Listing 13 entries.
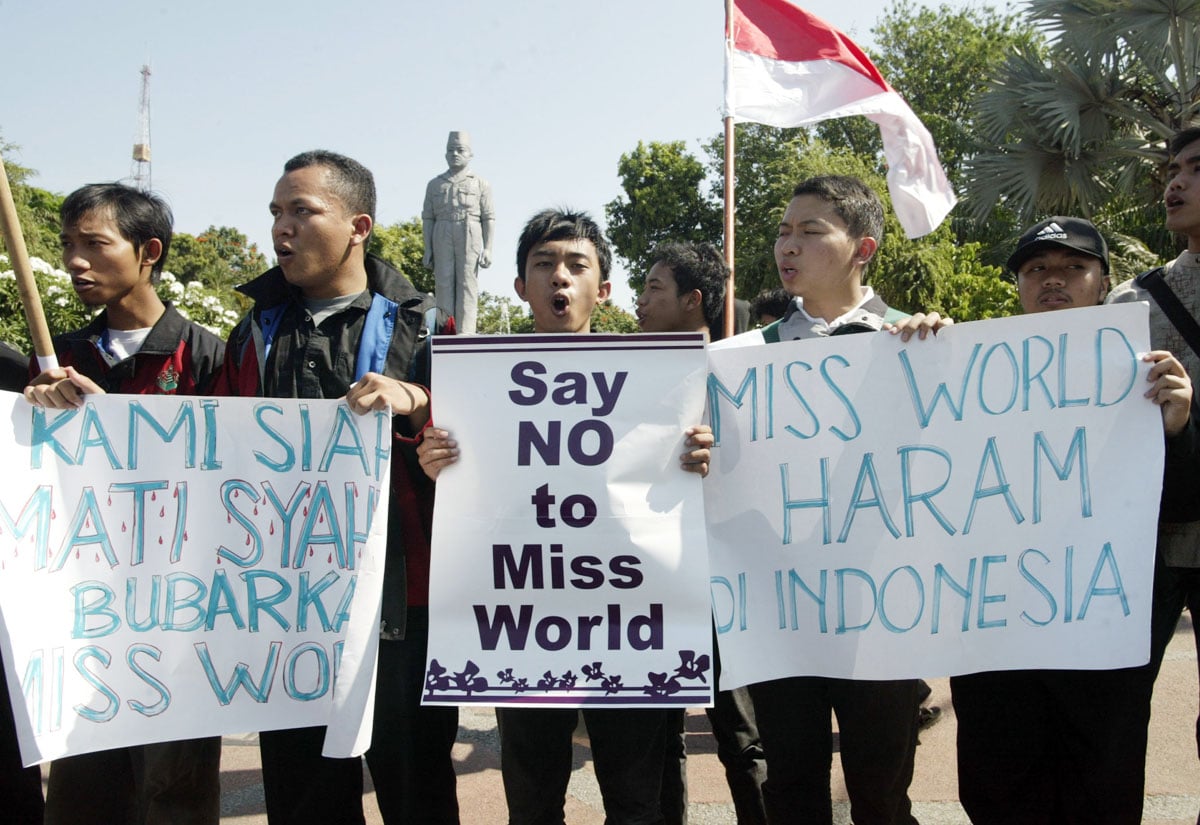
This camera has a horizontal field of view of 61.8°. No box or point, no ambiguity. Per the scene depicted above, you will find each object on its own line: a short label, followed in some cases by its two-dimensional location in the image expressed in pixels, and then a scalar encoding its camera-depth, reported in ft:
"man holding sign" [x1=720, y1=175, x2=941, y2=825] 8.13
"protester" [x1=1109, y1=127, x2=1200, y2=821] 8.14
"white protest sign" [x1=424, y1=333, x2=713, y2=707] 7.74
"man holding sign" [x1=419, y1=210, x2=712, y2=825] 7.73
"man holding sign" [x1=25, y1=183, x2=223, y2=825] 8.48
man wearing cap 7.82
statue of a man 37.27
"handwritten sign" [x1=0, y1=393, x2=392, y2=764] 7.87
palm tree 39.77
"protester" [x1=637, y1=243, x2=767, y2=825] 12.51
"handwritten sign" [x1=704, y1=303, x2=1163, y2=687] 7.84
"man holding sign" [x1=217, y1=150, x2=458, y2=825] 8.07
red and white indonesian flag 14.99
